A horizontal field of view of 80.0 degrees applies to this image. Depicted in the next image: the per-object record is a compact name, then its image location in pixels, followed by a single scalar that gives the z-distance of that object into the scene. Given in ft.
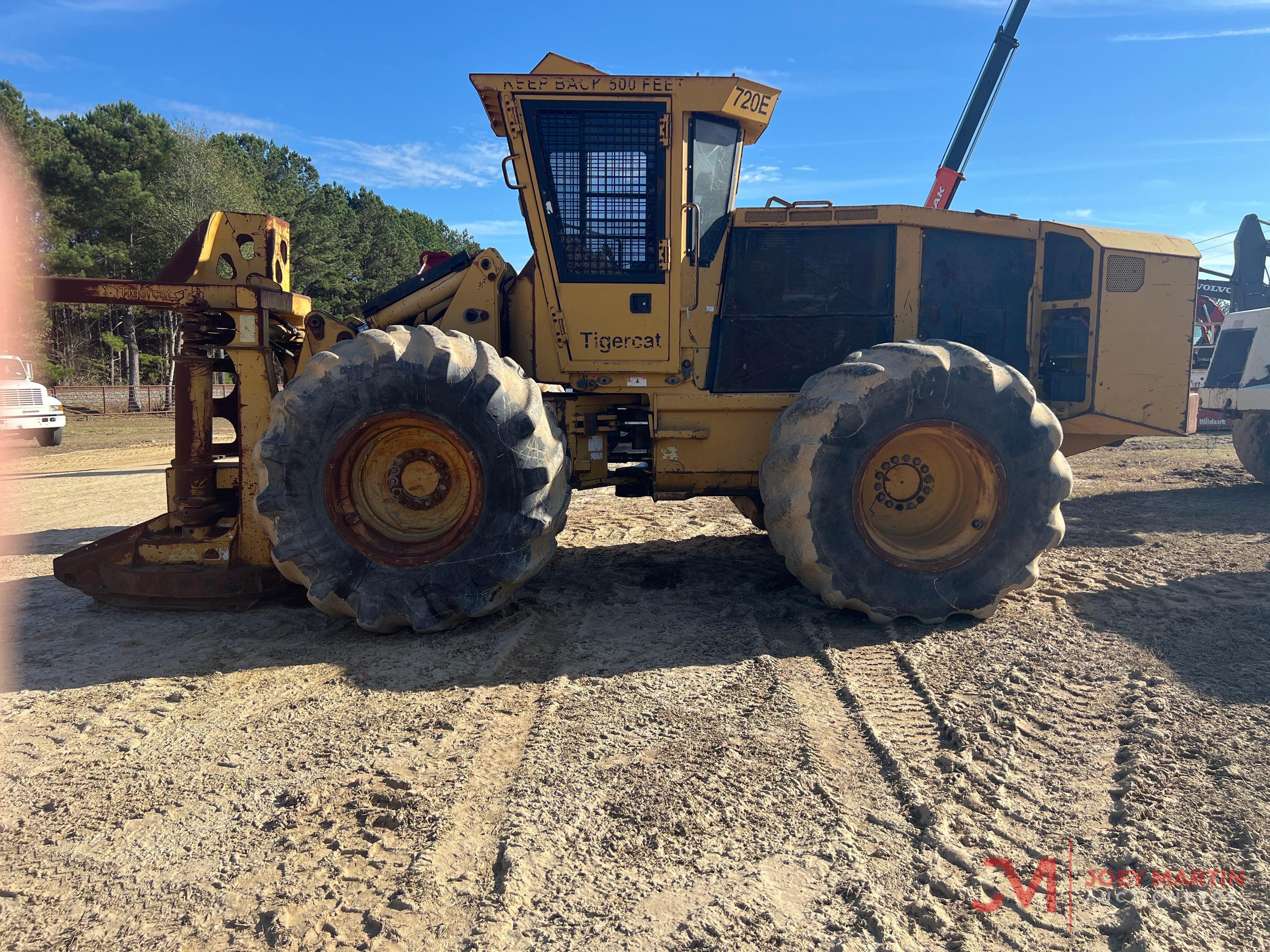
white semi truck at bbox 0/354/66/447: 47.34
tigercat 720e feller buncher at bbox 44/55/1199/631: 13.57
